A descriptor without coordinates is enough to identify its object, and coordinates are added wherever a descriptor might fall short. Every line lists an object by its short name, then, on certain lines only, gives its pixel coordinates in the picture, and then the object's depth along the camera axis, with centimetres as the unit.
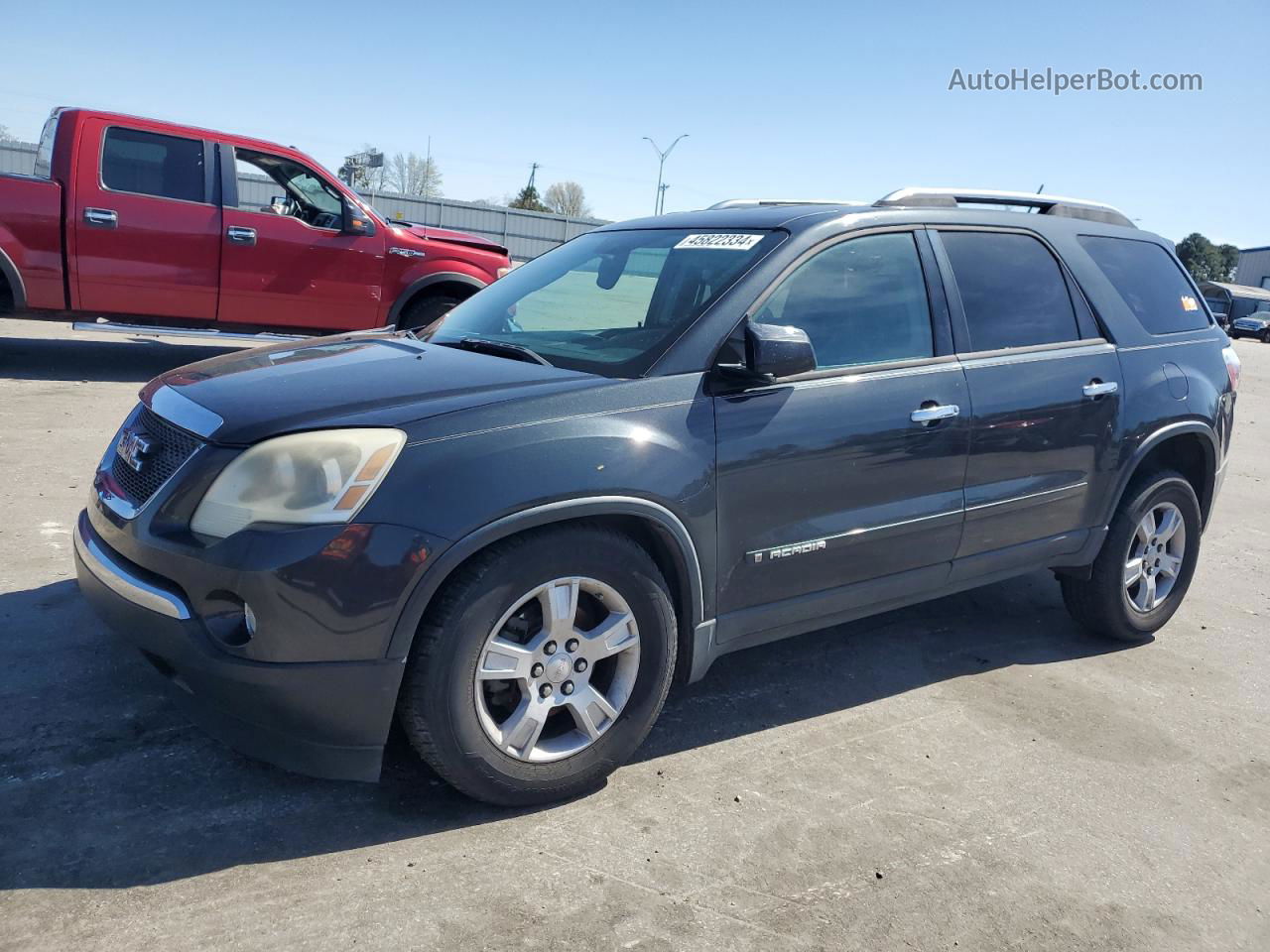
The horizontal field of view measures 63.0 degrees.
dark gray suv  261
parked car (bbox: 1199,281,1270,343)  5378
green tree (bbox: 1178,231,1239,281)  8719
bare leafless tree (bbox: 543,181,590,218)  10019
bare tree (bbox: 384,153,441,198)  8019
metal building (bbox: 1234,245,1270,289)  9106
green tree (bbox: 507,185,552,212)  7469
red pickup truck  808
